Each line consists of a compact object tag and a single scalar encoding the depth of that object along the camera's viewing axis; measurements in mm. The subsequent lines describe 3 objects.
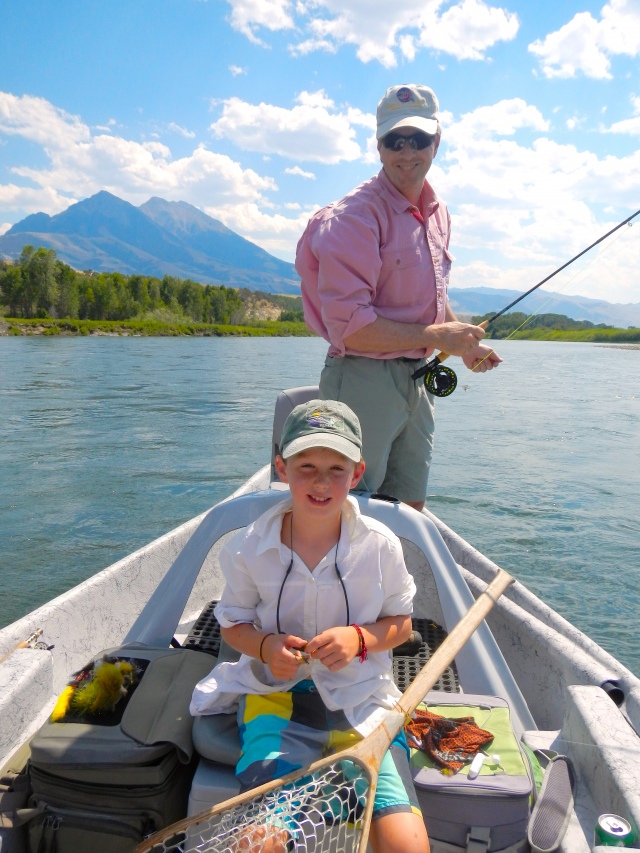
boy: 1715
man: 2518
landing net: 1440
